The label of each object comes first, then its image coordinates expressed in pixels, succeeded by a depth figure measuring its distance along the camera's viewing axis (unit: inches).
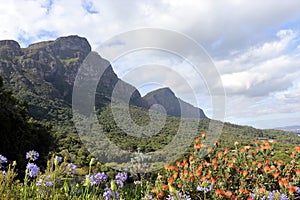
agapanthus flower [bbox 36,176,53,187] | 98.1
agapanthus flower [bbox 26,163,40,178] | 104.0
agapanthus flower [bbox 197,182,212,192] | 139.9
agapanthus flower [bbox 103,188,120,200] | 110.3
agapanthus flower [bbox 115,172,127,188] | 127.3
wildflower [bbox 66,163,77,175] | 106.9
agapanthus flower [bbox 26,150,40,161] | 108.2
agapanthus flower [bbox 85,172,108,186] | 117.0
